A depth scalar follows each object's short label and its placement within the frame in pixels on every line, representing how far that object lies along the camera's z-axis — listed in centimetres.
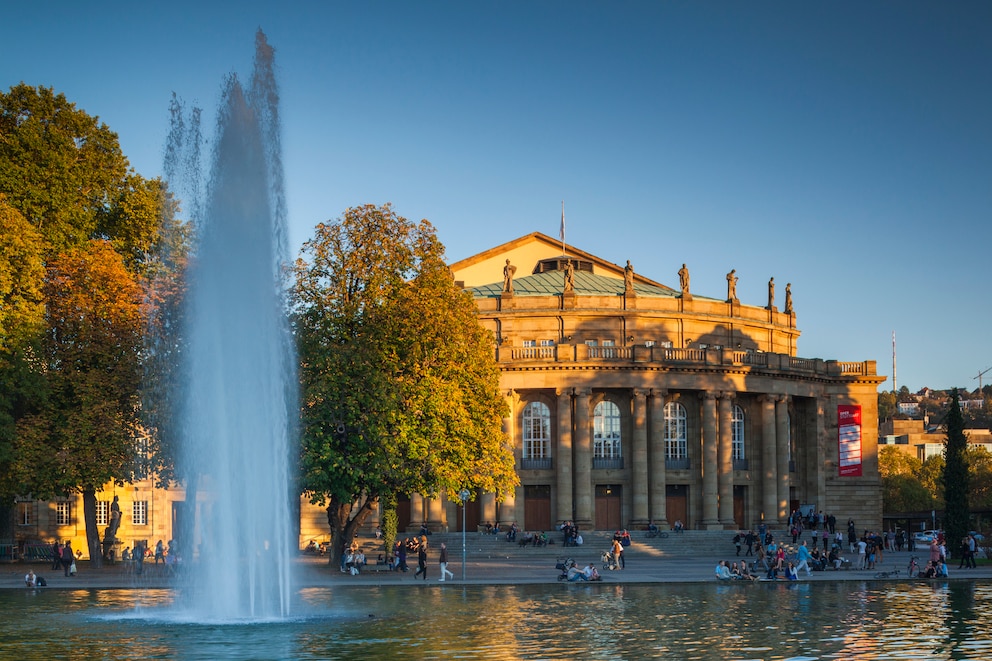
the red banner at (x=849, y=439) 9006
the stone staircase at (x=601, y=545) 6950
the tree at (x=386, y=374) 5391
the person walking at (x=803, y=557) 5250
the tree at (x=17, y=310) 5466
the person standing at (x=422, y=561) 5094
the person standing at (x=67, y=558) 5431
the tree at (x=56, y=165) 5978
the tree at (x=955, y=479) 6956
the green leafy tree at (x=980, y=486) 12862
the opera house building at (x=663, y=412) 8006
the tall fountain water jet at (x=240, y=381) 3481
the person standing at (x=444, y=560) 5123
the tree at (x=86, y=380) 5653
